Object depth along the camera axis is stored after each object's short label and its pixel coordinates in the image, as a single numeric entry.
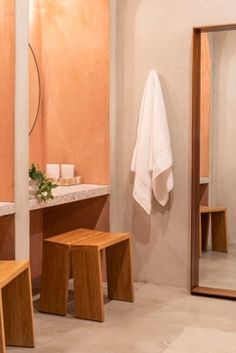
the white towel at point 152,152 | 3.55
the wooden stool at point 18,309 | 2.62
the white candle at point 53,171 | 3.72
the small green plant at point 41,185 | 3.03
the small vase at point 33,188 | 3.02
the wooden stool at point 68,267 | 3.04
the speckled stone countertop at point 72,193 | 3.05
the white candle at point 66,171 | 3.72
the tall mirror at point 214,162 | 3.40
